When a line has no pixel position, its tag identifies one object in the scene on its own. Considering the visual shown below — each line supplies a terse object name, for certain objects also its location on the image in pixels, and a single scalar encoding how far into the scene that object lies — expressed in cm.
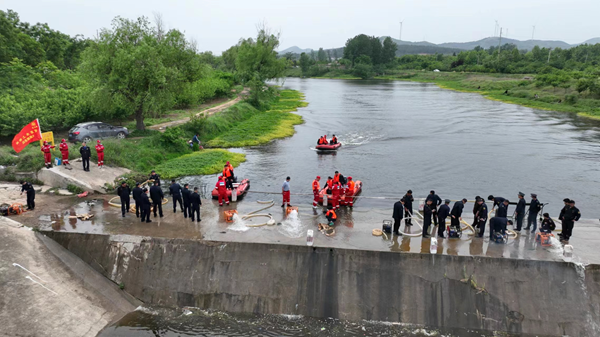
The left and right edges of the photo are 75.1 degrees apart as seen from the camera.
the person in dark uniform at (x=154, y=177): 1820
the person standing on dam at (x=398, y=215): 1473
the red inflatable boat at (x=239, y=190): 1919
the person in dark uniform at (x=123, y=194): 1603
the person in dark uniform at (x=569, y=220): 1375
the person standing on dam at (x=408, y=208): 1544
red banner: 2002
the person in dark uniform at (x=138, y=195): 1554
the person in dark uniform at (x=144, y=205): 1548
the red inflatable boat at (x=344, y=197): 1794
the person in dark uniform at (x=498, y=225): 1382
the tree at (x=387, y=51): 17050
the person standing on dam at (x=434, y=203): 1485
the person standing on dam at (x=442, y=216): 1416
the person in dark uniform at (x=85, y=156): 2050
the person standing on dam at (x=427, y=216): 1431
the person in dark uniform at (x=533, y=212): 1466
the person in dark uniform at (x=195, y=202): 1564
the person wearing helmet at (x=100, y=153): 2170
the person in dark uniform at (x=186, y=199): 1587
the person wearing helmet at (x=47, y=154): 1993
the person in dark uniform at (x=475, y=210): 1466
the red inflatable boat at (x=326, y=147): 3588
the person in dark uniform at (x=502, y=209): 1424
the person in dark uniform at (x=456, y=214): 1431
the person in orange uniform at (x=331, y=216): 1580
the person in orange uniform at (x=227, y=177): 1997
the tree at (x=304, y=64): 16812
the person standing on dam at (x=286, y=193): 1759
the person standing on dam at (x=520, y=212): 1469
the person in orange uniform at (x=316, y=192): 1795
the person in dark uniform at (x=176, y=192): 1642
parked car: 2784
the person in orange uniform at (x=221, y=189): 1794
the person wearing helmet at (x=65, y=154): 1991
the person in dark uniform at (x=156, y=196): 1592
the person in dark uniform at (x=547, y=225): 1409
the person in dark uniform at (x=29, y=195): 1661
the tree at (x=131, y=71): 2919
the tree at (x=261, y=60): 7341
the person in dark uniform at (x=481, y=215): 1433
